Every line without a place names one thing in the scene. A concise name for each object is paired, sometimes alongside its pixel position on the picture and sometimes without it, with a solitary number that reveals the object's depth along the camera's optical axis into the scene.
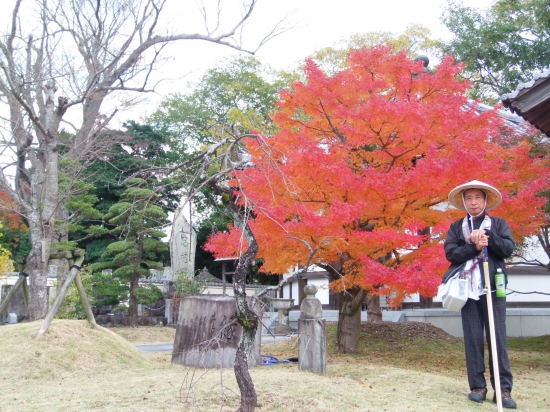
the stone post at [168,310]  18.94
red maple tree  7.26
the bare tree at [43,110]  12.12
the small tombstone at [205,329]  7.49
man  4.59
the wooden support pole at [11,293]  8.06
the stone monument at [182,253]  18.33
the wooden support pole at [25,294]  8.48
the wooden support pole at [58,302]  7.18
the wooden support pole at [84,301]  7.59
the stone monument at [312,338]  6.68
